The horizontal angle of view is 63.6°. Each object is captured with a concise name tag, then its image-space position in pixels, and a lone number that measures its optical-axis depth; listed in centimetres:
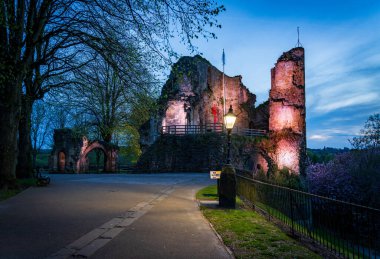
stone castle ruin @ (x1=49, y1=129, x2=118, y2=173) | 3644
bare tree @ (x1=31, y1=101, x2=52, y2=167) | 5131
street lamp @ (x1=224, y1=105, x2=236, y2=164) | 1219
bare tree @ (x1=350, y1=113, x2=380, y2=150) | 2270
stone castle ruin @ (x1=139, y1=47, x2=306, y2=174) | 4206
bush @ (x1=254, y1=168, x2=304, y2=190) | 3292
